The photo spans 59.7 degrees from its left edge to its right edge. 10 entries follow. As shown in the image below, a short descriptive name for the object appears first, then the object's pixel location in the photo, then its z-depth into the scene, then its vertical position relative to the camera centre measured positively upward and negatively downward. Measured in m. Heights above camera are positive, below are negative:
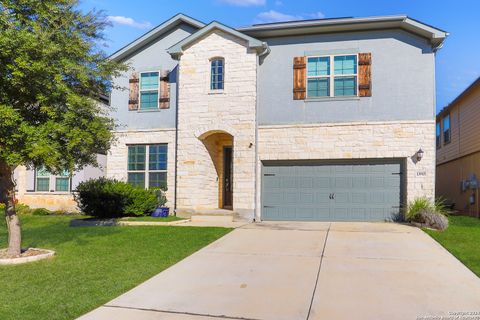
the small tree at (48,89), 6.60 +1.47
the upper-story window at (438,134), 21.76 +2.42
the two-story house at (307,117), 13.35 +2.04
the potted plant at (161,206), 13.98 -1.03
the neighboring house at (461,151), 16.27 +1.32
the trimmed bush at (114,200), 13.45 -0.77
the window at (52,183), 18.25 -0.35
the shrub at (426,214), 11.36 -0.96
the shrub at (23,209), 17.19 -1.42
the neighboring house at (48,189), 18.03 -0.60
